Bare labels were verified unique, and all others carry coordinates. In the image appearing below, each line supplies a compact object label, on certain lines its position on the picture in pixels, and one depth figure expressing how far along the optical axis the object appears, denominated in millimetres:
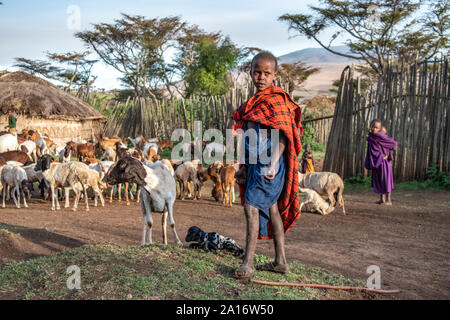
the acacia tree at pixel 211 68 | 29750
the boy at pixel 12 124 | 17489
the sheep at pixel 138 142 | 17906
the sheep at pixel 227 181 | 9727
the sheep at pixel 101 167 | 10398
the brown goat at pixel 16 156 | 12445
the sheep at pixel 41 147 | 15677
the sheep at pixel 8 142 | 14734
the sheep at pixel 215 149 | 14617
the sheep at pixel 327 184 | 9133
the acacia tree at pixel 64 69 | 38000
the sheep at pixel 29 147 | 14898
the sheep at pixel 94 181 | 9531
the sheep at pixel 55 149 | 16609
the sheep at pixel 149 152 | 13262
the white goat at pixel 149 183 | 5426
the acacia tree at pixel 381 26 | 25266
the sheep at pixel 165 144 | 18092
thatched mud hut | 19594
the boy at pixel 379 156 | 10016
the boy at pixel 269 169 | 3678
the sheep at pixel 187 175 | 10758
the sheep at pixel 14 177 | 9688
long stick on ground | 3623
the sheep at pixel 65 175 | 9422
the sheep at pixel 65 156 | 11930
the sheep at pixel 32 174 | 10562
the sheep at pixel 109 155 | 13828
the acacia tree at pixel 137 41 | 34625
